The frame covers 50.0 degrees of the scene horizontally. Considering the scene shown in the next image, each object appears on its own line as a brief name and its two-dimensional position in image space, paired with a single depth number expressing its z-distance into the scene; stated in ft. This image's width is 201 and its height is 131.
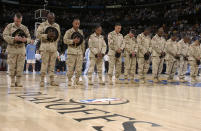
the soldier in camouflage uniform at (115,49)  20.80
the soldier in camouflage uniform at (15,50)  16.53
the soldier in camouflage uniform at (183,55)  28.22
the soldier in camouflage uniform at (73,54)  18.24
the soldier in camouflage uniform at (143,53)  23.12
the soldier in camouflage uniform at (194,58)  28.63
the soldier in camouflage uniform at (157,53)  23.98
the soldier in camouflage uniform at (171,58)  26.48
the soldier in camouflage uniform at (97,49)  20.48
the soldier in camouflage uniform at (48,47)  17.42
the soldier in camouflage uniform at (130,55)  22.54
